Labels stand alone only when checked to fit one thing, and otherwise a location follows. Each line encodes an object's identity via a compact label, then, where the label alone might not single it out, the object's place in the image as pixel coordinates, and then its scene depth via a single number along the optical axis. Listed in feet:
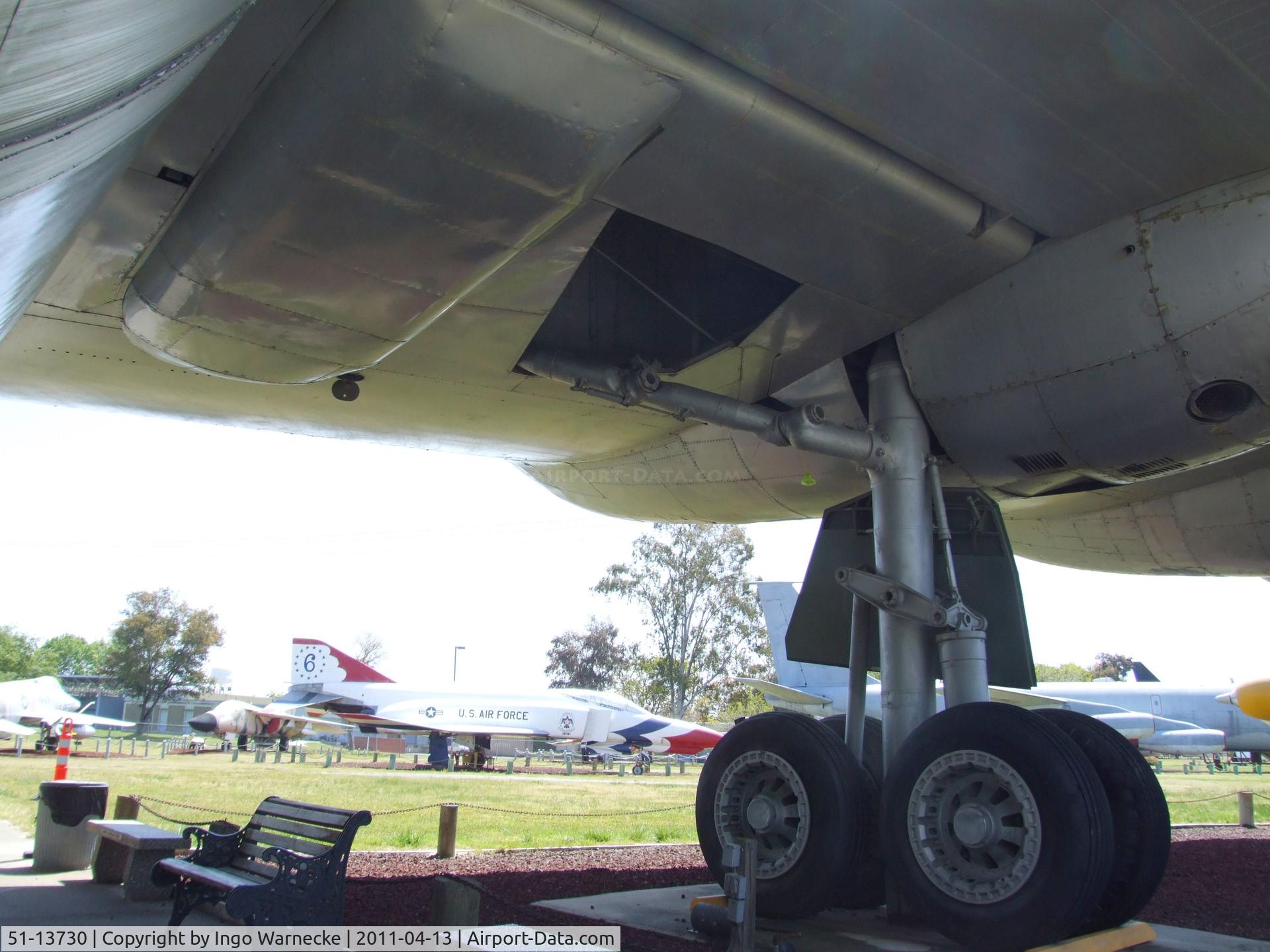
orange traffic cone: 27.43
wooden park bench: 12.37
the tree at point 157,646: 198.08
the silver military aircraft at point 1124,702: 102.83
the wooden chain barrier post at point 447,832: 23.75
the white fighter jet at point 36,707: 149.59
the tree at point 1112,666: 282.15
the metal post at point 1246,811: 38.34
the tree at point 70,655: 288.92
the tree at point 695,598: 148.36
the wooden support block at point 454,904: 11.51
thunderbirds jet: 116.98
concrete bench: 16.01
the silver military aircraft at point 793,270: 9.64
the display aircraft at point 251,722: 130.31
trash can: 19.93
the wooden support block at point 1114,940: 12.44
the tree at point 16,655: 261.65
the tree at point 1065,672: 307.78
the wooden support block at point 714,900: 16.06
